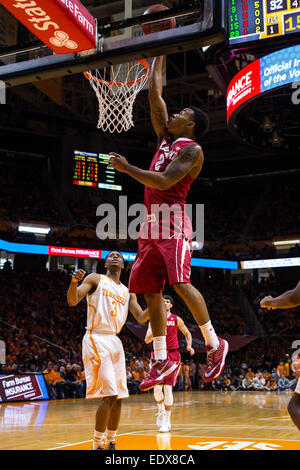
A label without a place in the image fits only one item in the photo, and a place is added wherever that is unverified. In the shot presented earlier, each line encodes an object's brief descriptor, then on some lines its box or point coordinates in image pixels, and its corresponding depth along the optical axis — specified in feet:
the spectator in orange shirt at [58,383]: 53.52
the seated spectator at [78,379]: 55.57
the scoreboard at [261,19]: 30.37
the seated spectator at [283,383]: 70.23
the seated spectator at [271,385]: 71.41
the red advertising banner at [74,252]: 76.23
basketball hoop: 25.08
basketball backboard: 18.88
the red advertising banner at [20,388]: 47.91
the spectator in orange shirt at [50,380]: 52.85
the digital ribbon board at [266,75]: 32.86
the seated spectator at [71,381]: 55.19
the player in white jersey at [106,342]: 18.81
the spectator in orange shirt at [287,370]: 71.56
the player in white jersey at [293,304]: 13.34
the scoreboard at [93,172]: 77.25
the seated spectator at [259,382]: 71.77
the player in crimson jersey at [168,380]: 27.71
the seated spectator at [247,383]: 73.12
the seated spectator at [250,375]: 73.67
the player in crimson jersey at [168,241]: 13.48
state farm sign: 17.66
